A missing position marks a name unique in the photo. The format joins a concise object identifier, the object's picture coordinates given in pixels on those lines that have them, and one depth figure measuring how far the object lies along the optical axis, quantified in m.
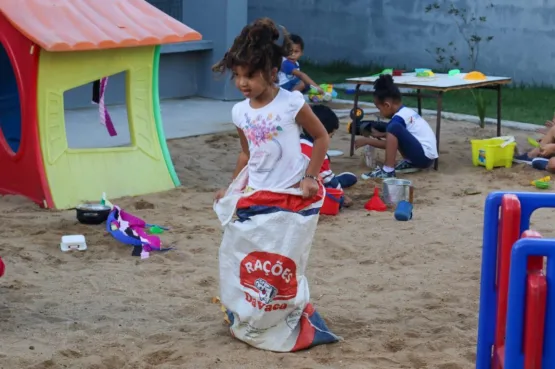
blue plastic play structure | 4.69
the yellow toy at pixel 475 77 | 15.71
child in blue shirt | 17.23
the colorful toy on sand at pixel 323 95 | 19.48
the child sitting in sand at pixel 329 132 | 11.72
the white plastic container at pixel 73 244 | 10.02
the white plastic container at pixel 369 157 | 14.69
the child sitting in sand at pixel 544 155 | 14.20
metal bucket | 12.21
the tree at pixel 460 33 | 23.93
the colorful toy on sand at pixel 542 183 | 13.22
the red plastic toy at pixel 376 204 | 12.09
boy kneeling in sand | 13.97
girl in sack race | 7.07
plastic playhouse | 11.43
